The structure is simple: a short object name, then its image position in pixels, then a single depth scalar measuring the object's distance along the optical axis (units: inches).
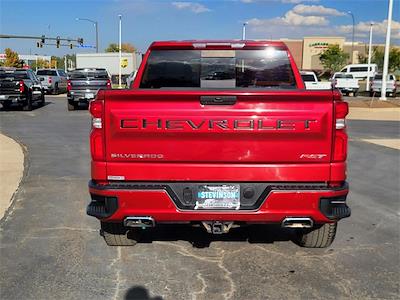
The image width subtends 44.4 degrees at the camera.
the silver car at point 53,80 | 1368.1
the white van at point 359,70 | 1916.6
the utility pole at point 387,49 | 984.3
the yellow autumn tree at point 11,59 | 3535.9
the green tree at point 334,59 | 3002.0
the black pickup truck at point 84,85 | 845.2
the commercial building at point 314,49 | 4111.7
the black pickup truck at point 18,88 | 821.9
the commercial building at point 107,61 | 1964.8
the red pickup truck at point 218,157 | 146.9
